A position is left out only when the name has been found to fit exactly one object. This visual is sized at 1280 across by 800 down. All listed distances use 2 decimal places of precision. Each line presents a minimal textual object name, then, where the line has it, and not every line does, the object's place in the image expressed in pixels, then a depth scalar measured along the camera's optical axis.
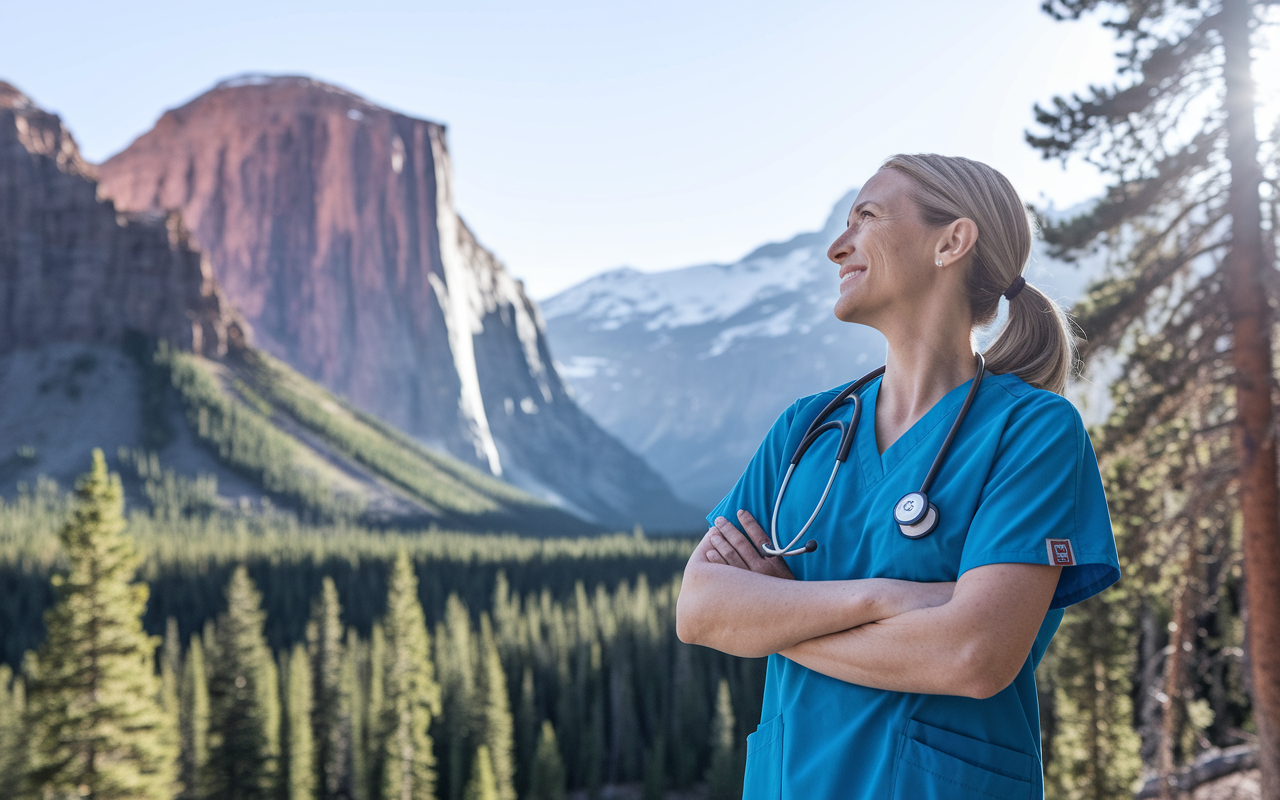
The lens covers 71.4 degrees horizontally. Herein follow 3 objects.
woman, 2.06
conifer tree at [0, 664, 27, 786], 30.95
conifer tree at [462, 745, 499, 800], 33.06
